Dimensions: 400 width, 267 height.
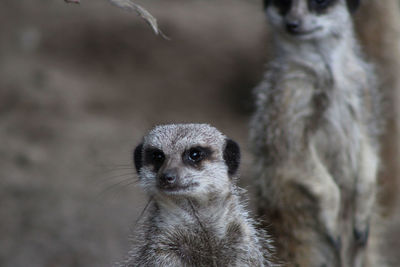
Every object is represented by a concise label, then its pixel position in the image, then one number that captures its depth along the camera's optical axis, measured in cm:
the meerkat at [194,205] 541
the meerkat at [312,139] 746
